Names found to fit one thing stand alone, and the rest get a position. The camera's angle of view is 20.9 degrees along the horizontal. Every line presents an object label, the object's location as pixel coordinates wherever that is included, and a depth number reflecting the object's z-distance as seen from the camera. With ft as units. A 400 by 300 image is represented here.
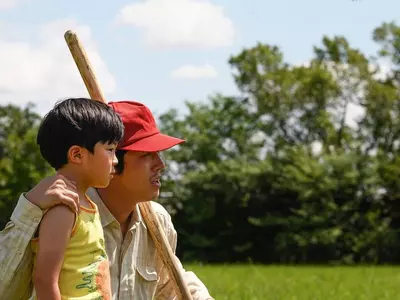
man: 13.33
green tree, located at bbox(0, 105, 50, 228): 142.36
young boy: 10.11
